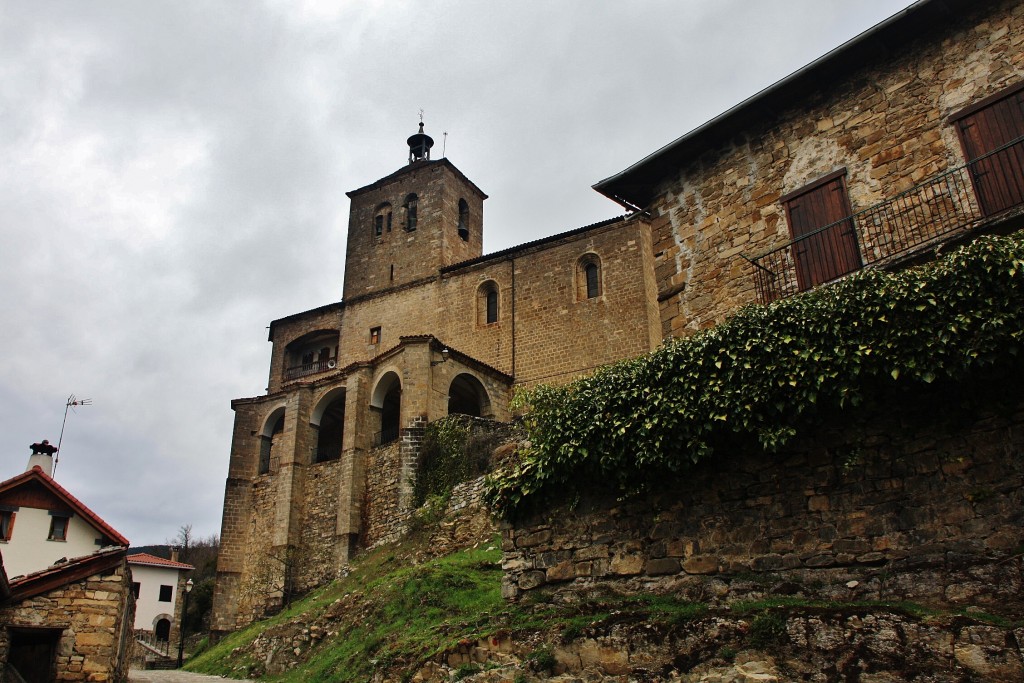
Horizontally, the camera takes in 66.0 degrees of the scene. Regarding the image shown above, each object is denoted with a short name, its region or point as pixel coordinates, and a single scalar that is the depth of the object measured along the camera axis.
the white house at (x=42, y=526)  16.50
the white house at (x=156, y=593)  43.44
